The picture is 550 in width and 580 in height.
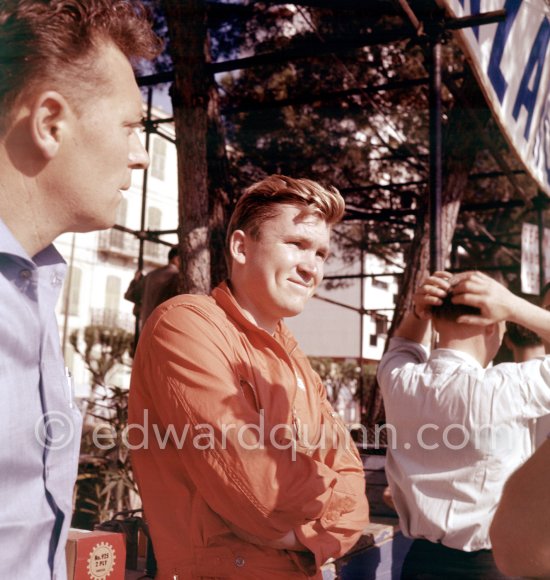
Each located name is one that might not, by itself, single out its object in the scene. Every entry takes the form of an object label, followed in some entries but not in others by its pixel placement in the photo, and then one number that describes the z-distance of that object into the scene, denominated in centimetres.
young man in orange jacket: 152
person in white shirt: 211
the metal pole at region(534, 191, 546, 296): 638
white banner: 311
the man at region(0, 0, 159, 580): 103
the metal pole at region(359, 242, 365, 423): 943
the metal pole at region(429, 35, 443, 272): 306
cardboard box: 181
